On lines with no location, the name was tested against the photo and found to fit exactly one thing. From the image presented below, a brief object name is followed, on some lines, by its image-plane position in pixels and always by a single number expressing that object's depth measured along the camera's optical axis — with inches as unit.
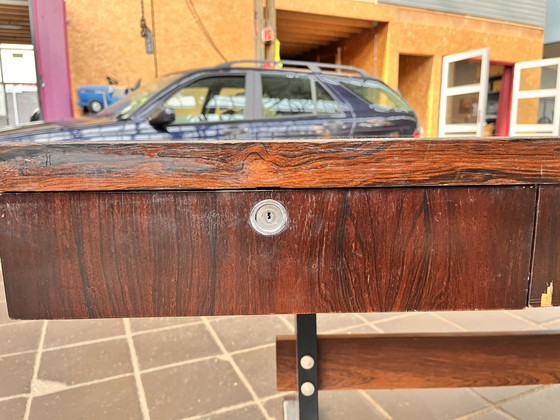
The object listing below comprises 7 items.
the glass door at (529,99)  305.6
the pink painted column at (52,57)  203.8
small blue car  208.7
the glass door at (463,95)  275.4
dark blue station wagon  120.5
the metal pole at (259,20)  216.8
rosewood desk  22.3
